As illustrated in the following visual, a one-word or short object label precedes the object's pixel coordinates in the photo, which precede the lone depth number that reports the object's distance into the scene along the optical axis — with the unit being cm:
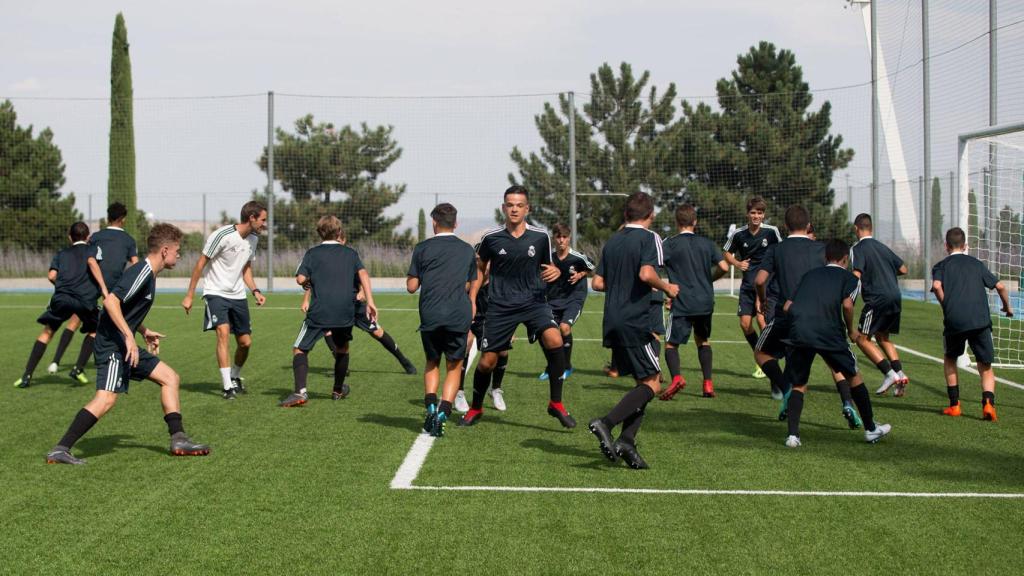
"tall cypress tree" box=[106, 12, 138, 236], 3541
